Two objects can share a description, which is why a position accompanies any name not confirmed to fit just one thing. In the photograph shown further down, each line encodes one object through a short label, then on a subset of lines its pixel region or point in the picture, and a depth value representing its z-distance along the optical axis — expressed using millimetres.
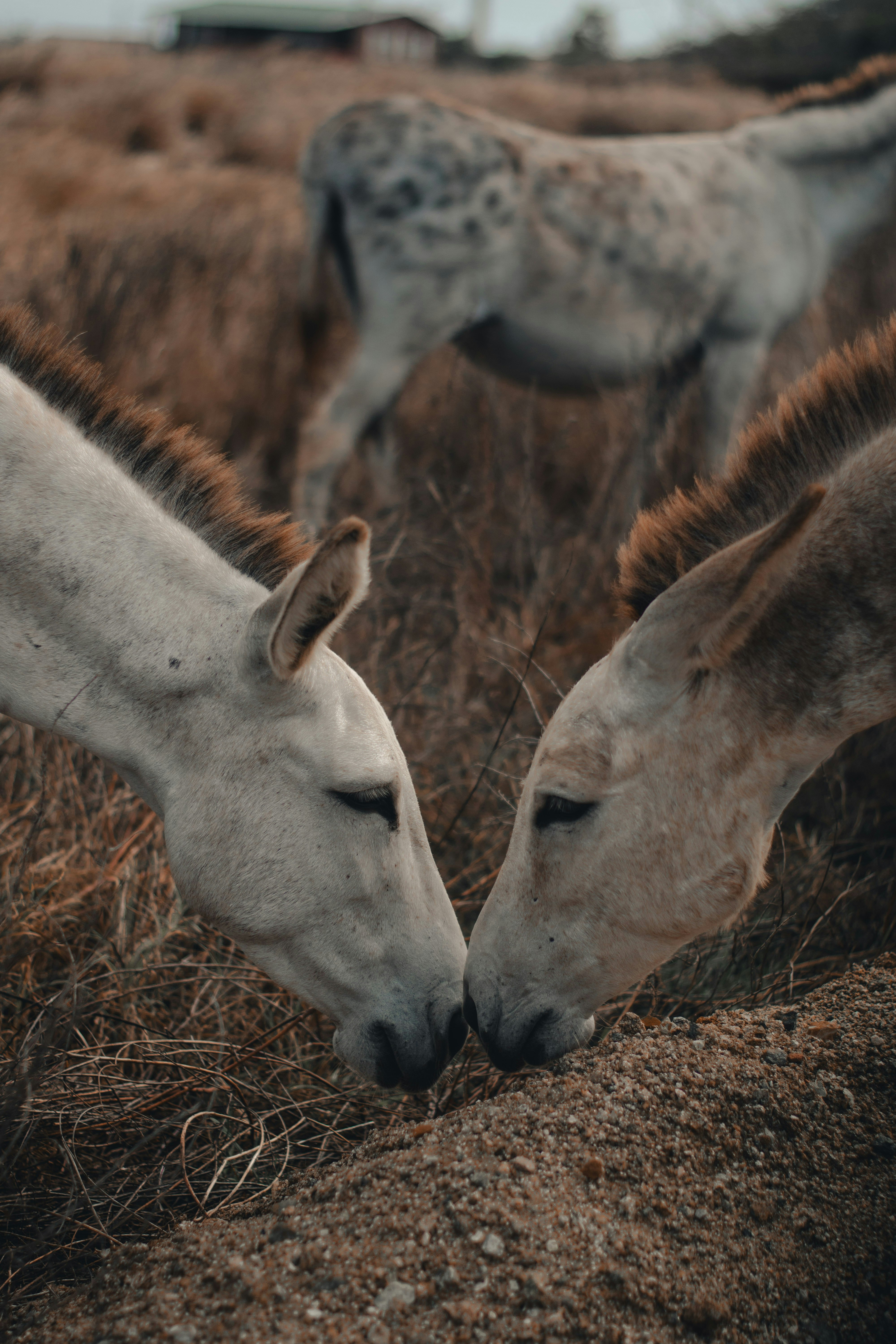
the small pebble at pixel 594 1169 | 4093
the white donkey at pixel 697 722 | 4151
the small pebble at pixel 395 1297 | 3985
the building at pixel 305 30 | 43812
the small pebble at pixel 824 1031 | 4255
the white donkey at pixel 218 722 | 4173
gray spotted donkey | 6217
